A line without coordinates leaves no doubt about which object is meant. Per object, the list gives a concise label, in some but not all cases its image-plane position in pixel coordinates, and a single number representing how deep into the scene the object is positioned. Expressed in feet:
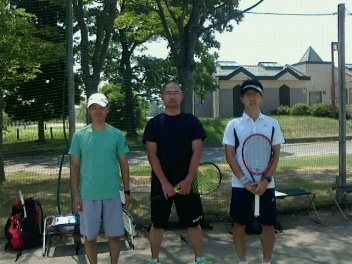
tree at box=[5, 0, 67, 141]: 25.34
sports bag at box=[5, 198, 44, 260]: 16.63
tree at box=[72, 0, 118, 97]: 19.71
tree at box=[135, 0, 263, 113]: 20.43
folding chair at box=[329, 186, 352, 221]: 20.63
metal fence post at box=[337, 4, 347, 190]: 22.27
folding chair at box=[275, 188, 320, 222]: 19.24
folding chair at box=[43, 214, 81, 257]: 16.16
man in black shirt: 13.43
